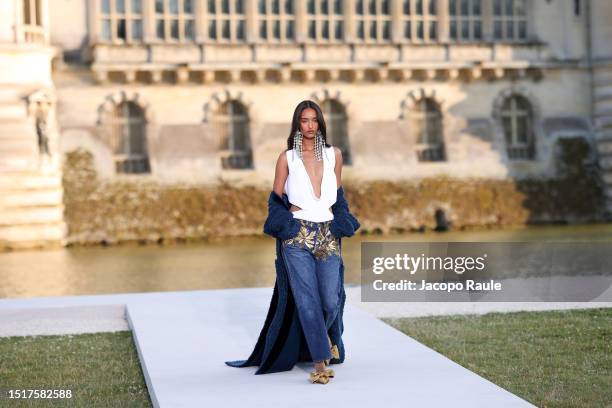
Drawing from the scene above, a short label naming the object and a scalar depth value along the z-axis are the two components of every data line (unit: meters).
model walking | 16.22
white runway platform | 14.73
